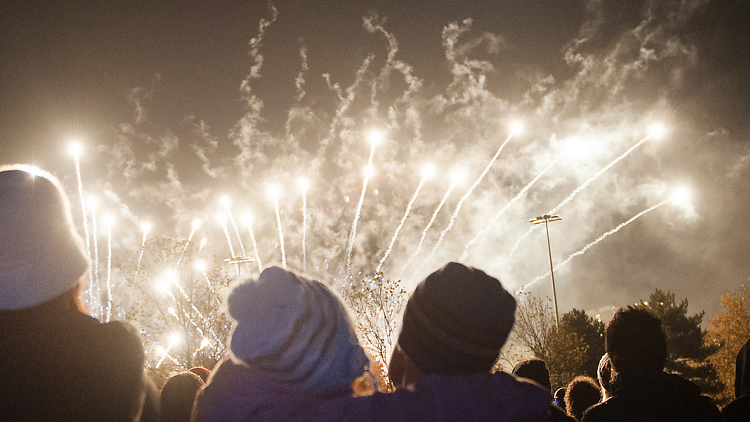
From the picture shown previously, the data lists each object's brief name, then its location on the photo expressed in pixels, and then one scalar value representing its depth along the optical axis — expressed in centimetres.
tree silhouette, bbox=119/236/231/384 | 2903
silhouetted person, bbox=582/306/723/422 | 268
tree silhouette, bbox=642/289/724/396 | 3061
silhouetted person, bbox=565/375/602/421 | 486
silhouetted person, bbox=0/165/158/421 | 156
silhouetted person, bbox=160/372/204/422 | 351
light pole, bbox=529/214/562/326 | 3072
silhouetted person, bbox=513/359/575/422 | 485
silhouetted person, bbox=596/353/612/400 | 378
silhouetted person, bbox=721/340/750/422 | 308
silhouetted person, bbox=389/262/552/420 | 180
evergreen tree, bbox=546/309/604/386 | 2716
